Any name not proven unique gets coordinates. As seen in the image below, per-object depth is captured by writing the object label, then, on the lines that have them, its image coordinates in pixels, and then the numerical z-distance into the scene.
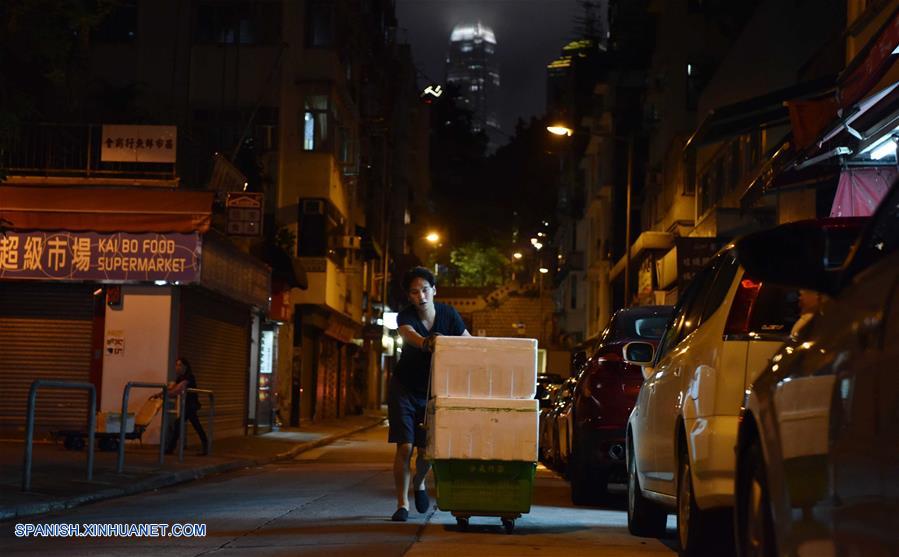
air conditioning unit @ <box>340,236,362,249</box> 41.22
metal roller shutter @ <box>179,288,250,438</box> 25.53
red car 12.34
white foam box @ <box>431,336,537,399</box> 9.78
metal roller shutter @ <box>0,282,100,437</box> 24.17
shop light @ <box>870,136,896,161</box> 14.94
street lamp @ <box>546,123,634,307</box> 34.56
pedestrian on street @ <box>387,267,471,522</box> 10.73
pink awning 16.17
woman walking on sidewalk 22.08
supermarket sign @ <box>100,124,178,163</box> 24.11
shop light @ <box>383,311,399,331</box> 62.32
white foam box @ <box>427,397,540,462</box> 9.78
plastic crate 9.80
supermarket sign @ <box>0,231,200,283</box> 23.41
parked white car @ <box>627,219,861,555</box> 7.07
